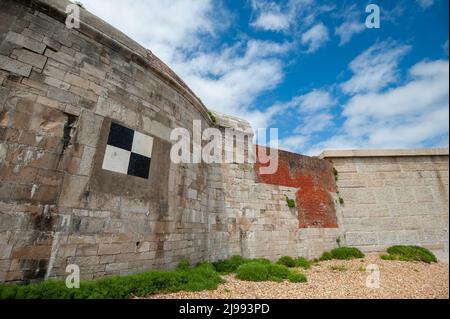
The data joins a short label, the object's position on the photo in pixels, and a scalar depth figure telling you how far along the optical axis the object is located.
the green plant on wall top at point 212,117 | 8.40
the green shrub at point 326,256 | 9.09
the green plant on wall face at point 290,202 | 9.09
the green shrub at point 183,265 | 5.42
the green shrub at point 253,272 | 5.51
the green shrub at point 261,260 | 7.12
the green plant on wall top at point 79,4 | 4.71
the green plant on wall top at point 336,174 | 10.97
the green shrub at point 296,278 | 5.46
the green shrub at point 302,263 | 7.69
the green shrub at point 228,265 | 6.66
